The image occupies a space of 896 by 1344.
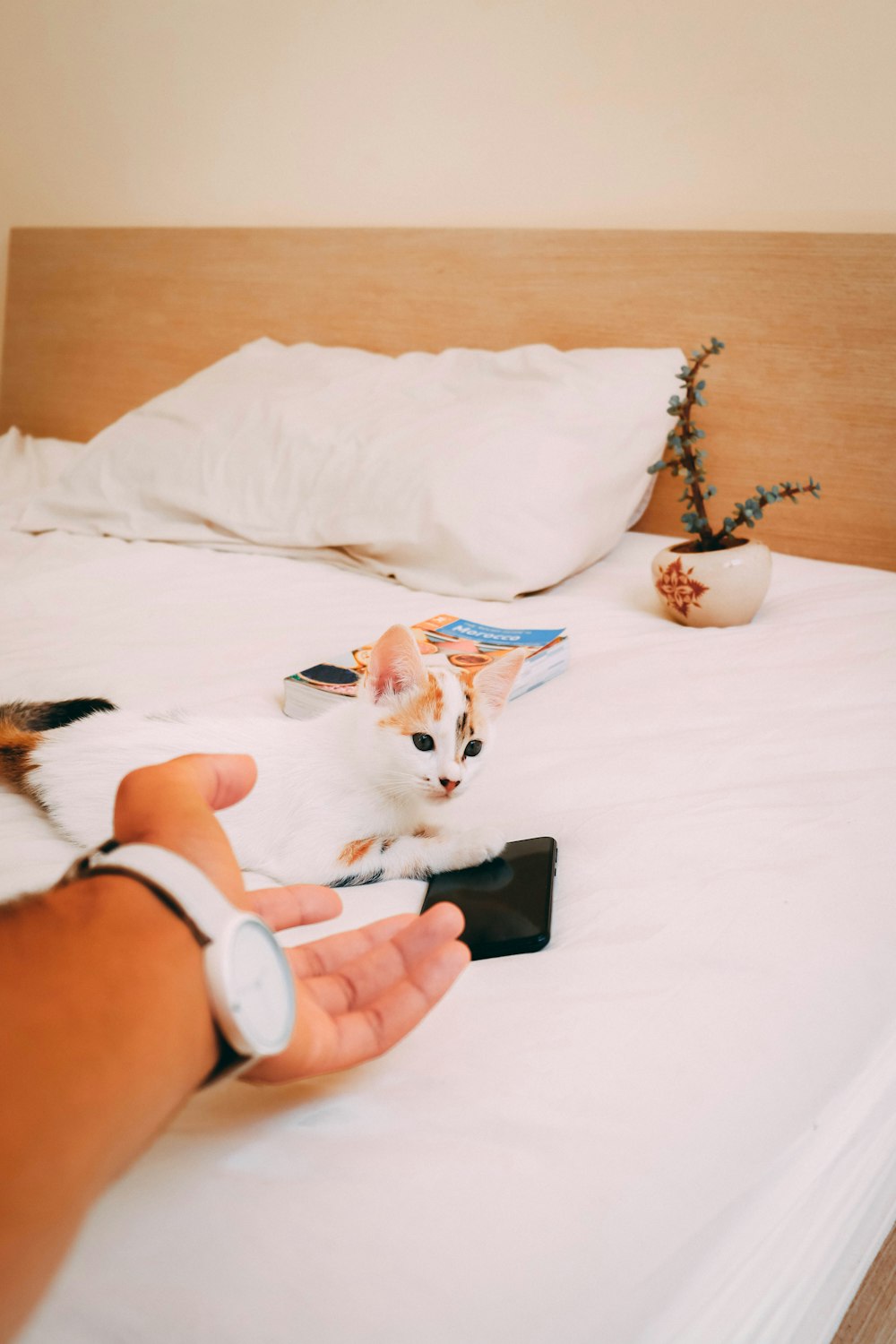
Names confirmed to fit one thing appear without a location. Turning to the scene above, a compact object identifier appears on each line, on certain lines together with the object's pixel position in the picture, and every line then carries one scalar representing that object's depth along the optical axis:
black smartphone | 0.65
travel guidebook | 0.99
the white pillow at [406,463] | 1.52
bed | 0.42
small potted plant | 1.35
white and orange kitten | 0.74
